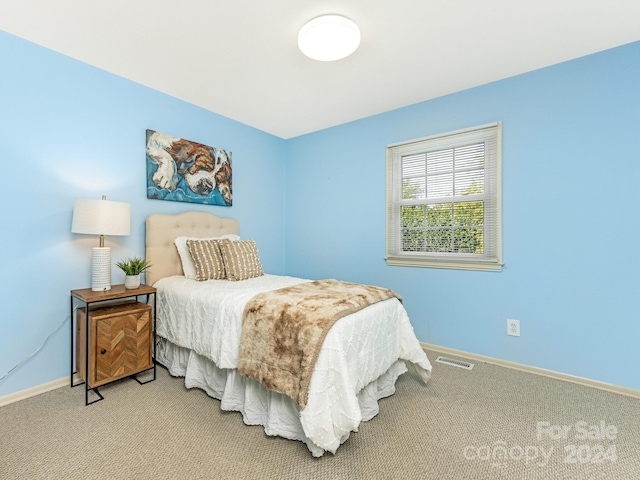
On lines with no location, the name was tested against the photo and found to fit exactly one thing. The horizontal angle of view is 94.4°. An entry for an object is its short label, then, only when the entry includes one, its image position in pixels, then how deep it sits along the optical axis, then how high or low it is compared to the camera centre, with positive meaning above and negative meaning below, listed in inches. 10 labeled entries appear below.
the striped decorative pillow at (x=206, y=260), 99.3 -7.2
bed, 56.2 -27.4
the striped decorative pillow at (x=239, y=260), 101.8 -7.5
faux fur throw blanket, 57.6 -19.7
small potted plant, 86.7 -9.9
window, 100.9 +14.5
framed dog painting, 104.2 +25.9
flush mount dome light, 69.7 +49.4
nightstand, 75.7 -27.1
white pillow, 102.8 -6.8
